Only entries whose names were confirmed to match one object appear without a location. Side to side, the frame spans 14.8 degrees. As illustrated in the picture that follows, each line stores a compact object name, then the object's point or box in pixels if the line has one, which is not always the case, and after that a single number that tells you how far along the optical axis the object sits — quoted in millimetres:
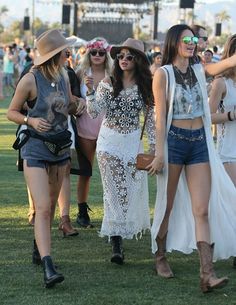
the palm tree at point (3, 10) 144125
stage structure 68312
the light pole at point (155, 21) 63438
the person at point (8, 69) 36719
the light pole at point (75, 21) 61556
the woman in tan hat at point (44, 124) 6902
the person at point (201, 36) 8280
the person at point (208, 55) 15727
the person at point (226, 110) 7594
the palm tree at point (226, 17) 128875
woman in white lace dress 7832
